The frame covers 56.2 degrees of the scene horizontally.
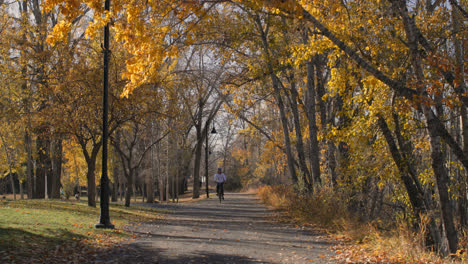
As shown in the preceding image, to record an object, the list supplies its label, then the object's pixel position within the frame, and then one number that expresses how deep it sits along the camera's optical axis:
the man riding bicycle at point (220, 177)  25.59
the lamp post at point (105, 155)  11.62
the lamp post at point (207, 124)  40.94
